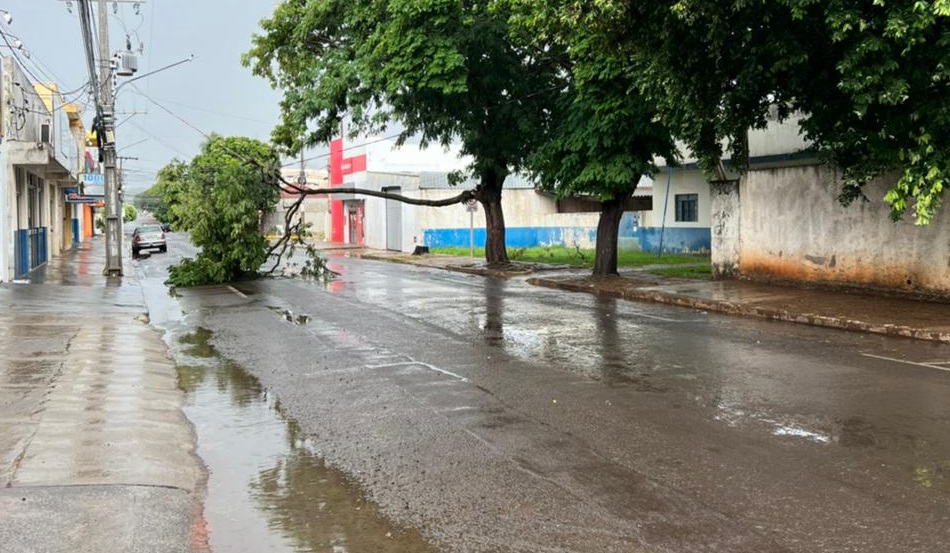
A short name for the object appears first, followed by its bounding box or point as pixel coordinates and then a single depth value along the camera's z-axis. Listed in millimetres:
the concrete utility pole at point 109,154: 26297
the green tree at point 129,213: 123738
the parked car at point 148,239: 45244
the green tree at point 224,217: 24078
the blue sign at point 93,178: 38119
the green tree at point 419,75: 23438
